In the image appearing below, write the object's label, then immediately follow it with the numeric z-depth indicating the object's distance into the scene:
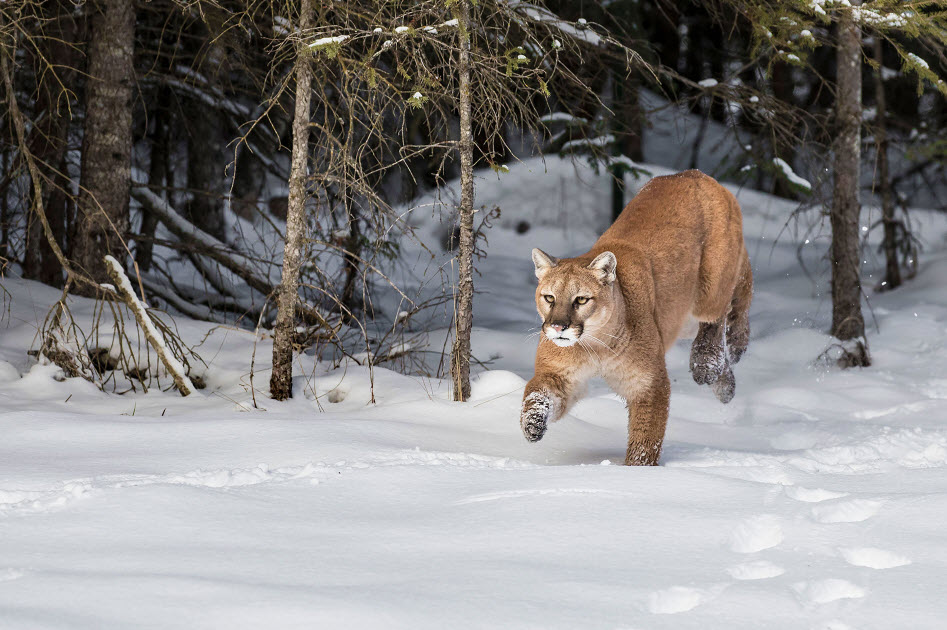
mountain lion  10.53
